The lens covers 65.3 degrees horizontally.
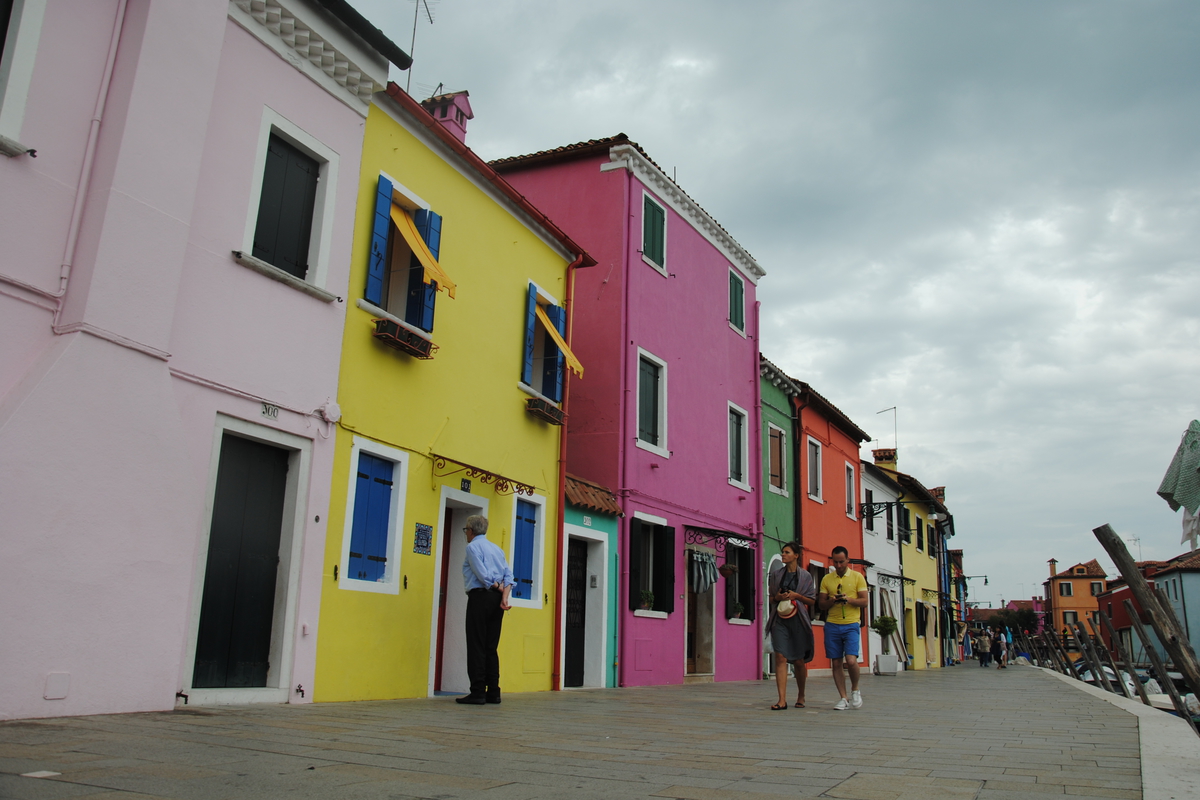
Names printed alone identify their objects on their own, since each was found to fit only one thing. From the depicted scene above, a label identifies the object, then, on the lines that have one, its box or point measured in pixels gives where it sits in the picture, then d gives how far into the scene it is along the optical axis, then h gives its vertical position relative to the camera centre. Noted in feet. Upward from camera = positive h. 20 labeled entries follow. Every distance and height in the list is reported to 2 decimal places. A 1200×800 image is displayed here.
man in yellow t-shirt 32.58 +0.93
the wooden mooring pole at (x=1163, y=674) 41.81 -1.23
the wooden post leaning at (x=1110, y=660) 59.17 -0.86
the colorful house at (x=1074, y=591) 316.40 +18.04
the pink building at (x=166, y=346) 20.18 +6.67
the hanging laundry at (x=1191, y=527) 27.84 +3.55
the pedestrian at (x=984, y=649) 136.98 -0.92
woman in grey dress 32.83 +0.46
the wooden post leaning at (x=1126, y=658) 54.75 -0.64
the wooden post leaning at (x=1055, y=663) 107.84 -2.15
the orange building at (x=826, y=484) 76.74 +13.29
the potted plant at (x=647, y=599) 49.65 +1.67
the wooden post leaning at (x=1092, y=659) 68.59 -0.91
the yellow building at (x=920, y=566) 111.45 +9.18
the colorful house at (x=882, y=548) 94.43 +9.44
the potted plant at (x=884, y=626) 81.87 +1.13
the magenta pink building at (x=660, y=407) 50.72 +12.86
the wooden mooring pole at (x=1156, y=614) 18.76 +0.69
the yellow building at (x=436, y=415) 30.50 +7.90
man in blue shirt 28.96 +0.49
